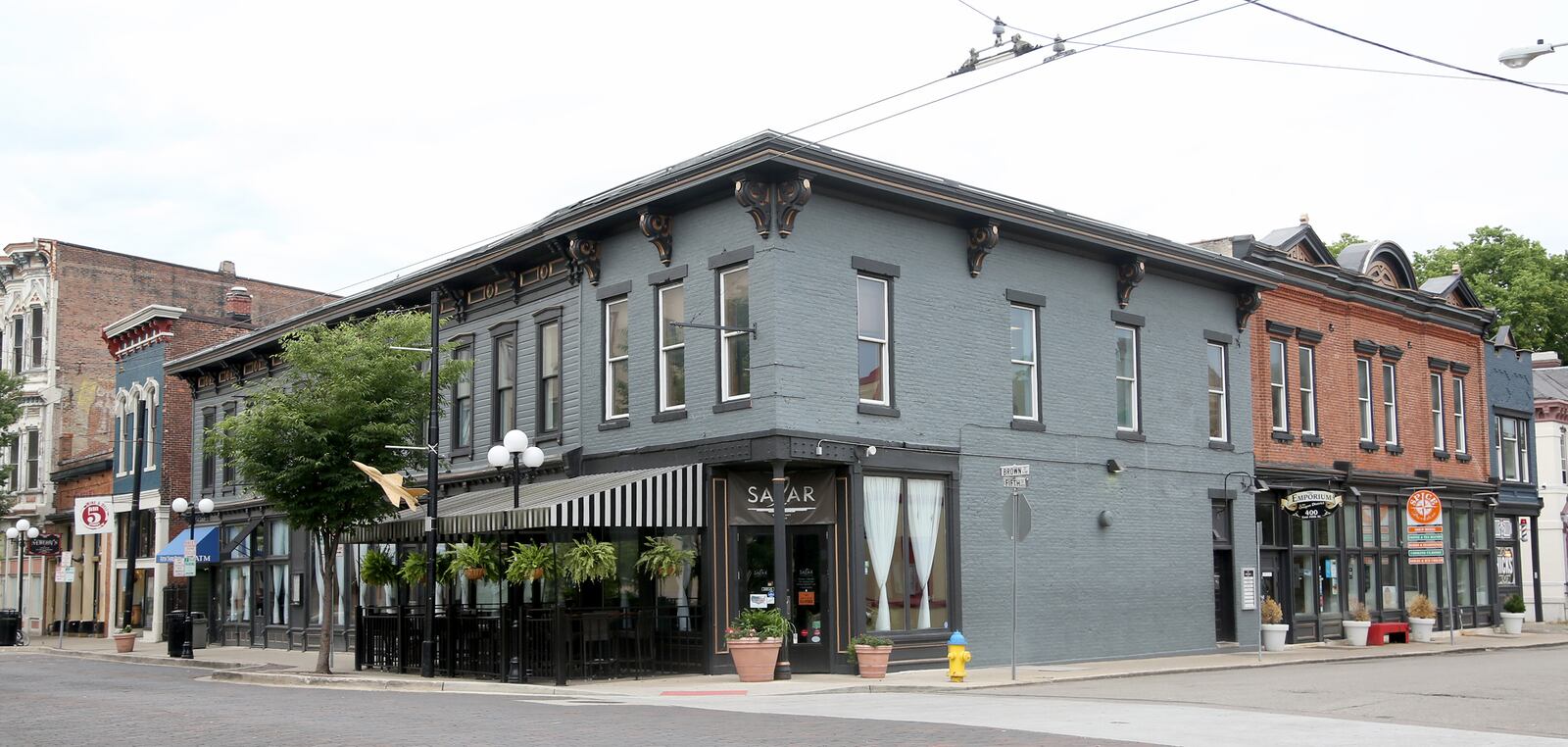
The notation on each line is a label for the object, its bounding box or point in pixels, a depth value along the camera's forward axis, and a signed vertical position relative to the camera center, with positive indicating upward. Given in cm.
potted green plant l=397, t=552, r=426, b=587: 2531 -65
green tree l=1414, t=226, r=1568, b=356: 6297 +1052
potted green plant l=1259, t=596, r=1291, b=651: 2956 -206
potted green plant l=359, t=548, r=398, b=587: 2653 -67
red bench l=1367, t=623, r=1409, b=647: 3212 -238
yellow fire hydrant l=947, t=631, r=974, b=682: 2095 -188
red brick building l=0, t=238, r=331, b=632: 5109 +606
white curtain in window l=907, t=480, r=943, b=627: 2384 -1
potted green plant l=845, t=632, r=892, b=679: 2175 -187
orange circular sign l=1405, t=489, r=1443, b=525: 3142 +32
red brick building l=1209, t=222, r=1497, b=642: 3180 +225
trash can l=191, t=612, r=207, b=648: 3719 -246
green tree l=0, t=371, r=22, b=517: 4644 +396
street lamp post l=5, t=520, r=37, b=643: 4256 +4
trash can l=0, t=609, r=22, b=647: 4178 -257
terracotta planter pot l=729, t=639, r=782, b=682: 2114 -185
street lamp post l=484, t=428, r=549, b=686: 2212 +117
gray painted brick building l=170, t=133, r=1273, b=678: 2245 +215
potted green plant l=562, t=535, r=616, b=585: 2212 -47
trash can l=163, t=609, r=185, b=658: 3344 -224
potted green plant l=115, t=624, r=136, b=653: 3544 -255
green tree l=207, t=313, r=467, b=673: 2527 +176
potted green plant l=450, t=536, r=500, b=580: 2366 -47
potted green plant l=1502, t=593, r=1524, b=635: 3700 -235
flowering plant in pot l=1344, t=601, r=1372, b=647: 3130 -227
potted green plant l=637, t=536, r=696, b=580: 2255 -43
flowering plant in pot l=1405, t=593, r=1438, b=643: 3344 -216
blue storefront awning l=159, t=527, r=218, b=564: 4016 -30
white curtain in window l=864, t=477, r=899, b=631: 2314 +0
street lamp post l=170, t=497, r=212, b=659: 3331 +51
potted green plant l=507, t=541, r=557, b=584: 2230 -51
